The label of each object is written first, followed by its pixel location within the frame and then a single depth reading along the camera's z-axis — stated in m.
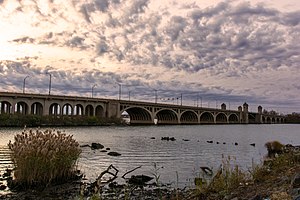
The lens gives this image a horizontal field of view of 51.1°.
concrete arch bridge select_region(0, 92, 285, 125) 103.94
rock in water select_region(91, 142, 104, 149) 40.39
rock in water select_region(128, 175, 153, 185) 19.45
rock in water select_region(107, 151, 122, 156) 34.00
